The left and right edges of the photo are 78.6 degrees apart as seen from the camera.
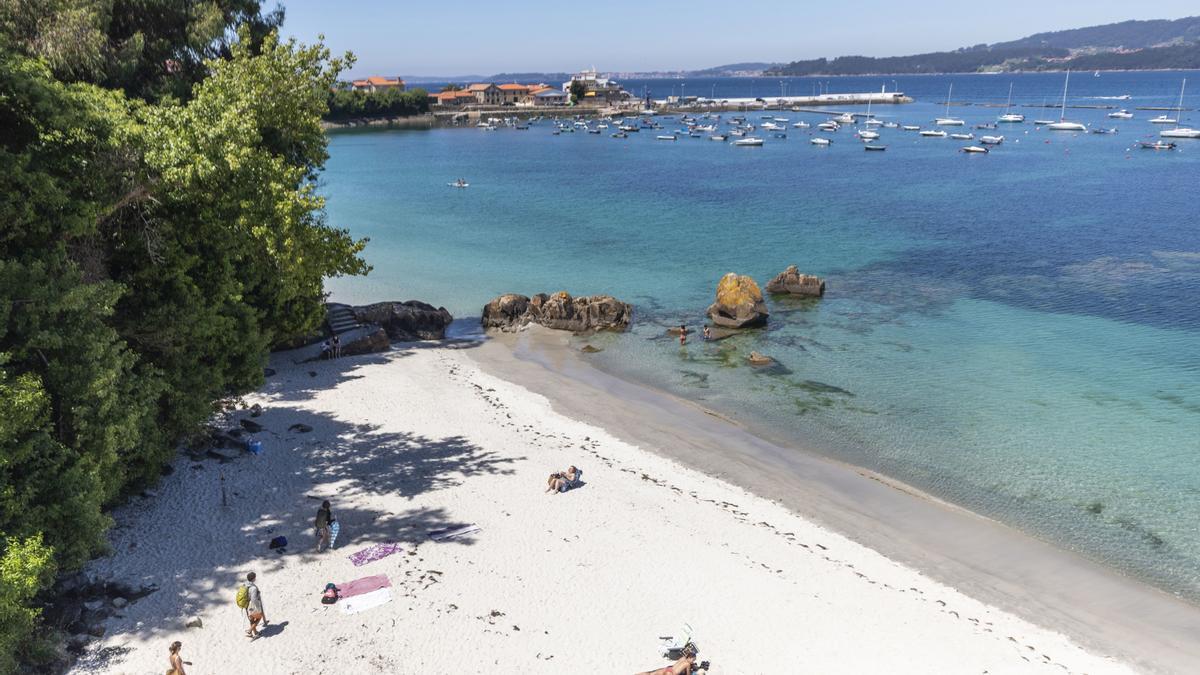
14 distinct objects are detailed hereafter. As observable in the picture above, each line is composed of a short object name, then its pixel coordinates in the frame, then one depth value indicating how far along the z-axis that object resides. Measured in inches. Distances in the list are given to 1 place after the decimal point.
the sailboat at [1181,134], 4743.1
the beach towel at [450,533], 750.5
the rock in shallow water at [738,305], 1536.7
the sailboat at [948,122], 6067.9
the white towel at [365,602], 629.6
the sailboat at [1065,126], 5396.2
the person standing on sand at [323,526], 713.5
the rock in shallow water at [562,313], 1577.3
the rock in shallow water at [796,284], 1747.0
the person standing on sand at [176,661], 524.8
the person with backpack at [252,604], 589.0
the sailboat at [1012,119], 6186.0
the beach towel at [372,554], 698.2
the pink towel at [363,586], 648.4
